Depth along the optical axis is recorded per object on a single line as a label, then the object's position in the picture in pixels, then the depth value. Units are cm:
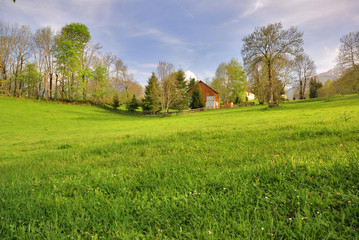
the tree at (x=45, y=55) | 4118
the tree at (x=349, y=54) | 3281
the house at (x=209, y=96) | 5894
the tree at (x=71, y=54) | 4422
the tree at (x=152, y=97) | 4222
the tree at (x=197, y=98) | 5488
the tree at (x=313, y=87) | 6700
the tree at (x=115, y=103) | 5402
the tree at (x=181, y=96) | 4429
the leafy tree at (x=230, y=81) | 5556
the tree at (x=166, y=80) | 4019
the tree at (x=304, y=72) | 5303
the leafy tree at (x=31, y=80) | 4078
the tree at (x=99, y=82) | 5009
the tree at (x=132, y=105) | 5231
